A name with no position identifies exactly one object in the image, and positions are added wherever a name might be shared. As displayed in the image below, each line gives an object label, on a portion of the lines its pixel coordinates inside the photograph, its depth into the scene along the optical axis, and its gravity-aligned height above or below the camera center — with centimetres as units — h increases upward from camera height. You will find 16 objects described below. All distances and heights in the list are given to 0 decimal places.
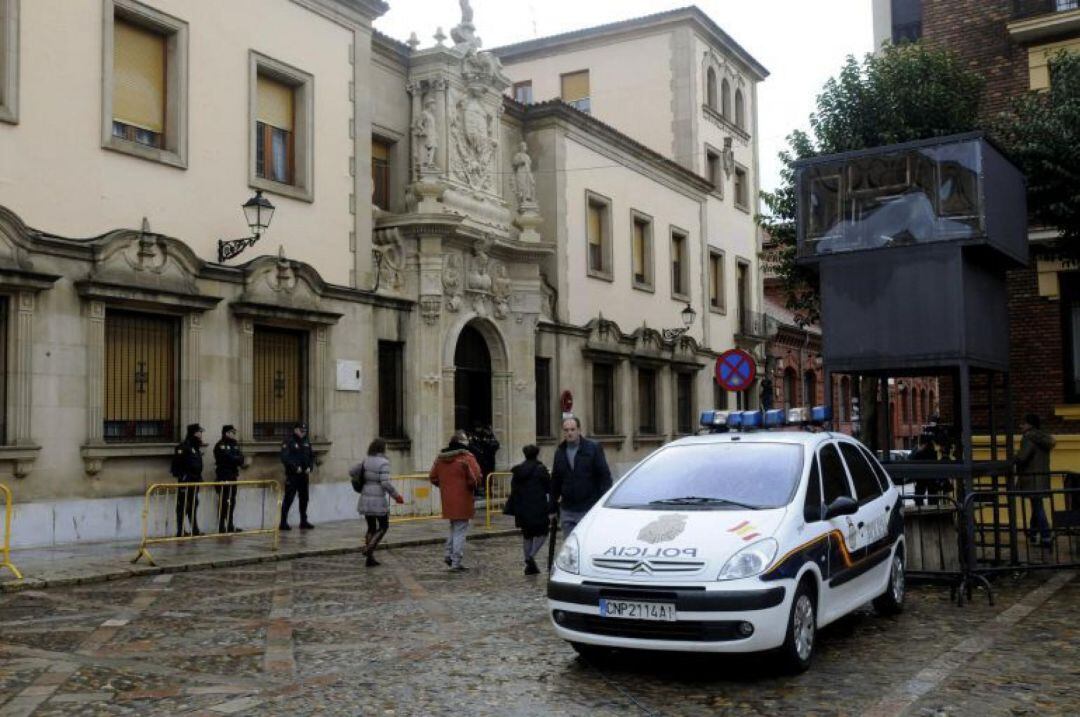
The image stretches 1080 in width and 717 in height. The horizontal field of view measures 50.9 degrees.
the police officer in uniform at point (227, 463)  1709 -67
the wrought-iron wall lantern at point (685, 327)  3058 +235
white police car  716 -96
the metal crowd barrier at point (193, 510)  1576 -133
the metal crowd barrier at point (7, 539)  1229 -130
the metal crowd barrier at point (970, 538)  1110 -142
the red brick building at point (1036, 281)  1888 +207
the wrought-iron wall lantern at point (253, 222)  1783 +311
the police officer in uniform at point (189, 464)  1628 -64
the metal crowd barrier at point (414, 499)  2080 -158
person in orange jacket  1364 -91
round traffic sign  1628 +58
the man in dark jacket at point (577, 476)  1191 -67
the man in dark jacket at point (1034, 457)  1516 -72
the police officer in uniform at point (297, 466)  1816 -78
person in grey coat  1430 -95
